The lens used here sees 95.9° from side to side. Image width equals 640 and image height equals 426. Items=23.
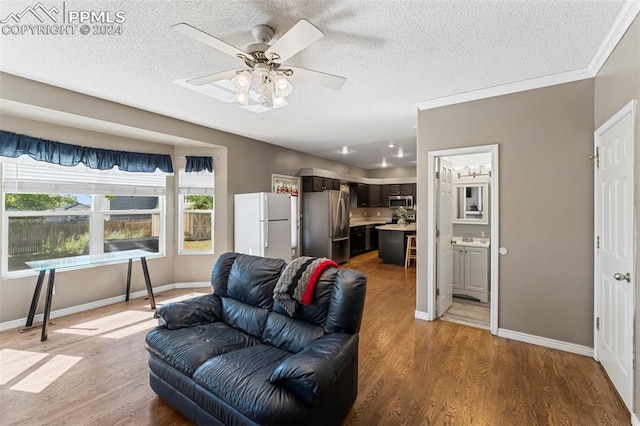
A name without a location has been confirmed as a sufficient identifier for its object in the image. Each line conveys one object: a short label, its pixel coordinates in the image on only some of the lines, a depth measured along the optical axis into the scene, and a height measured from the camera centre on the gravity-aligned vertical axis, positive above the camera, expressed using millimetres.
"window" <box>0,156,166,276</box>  3416 +6
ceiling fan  1748 +1000
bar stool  6633 -847
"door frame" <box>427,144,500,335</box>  3139 -129
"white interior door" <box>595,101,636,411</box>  1953 -280
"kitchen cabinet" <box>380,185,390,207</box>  9469 +570
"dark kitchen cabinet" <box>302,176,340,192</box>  6777 +688
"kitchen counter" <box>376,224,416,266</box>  6809 -730
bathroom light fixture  4626 +659
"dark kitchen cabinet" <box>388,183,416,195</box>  8961 +752
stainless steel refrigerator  6648 -297
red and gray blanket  2062 -520
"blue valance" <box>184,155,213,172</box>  4863 +814
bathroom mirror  4605 +143
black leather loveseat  1481 -917
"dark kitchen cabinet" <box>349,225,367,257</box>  7957 -775
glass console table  3131 -608
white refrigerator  4680 -210
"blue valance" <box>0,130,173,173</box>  3273 +754
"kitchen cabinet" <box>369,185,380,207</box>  9557 +575
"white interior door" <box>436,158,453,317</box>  3619 -341
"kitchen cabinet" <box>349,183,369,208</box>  8641 +560
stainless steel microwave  8961 +355
